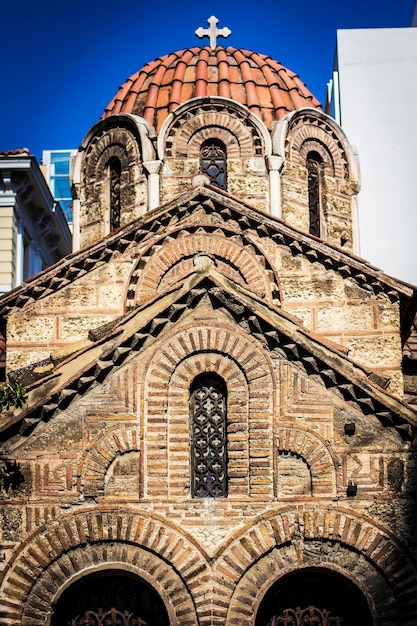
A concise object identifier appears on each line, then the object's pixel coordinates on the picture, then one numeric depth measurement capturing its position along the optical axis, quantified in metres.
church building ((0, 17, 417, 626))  14.51
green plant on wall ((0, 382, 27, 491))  14.70
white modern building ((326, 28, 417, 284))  32.50
